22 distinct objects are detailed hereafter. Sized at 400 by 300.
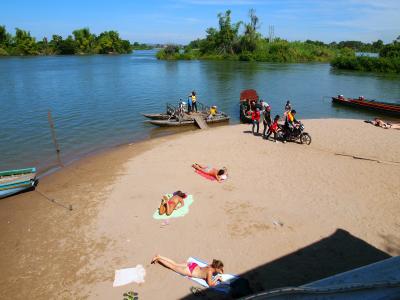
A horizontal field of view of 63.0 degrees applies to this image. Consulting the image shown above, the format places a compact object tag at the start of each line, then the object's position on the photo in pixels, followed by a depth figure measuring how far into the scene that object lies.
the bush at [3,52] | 108.24
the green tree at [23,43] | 114.75
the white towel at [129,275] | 7.39
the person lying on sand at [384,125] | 19.59
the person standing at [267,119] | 18.16
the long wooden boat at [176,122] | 22.51
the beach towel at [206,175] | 12.49
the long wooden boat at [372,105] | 26.30
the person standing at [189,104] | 24.25
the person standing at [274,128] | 16.73
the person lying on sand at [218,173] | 12.30
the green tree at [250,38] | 92.25
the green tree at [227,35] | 94.69
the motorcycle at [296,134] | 16.39
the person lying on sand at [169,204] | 9.85
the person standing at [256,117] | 18.23
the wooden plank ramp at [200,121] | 22.31
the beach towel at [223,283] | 7.04
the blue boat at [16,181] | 12.25
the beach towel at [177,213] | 9.83
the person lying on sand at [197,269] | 7.15
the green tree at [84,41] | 131.62
